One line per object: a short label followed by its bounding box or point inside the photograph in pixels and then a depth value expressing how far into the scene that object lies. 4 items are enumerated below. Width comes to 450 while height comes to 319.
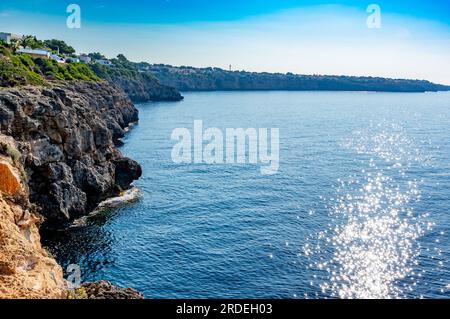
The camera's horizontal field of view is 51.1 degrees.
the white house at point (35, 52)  136.88
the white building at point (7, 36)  167.44
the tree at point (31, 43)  151.64
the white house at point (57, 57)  150.04
